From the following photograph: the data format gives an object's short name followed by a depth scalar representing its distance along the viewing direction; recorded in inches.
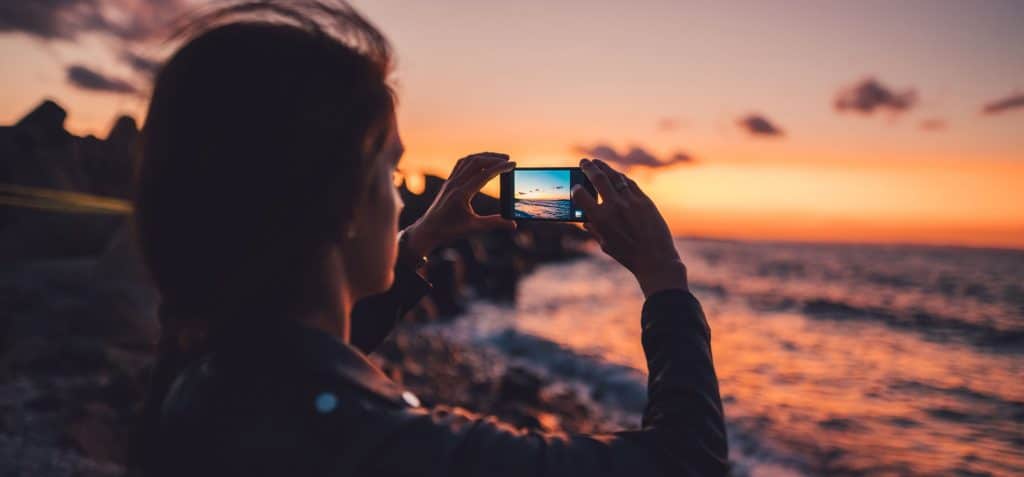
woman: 36.8
